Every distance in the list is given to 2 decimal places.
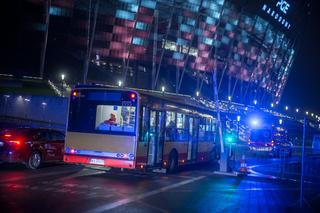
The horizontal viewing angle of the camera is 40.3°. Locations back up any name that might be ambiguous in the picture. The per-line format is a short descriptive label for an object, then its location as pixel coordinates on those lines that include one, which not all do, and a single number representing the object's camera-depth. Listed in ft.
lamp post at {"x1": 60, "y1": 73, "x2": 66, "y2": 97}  146.10
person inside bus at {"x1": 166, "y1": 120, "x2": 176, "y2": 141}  56.19
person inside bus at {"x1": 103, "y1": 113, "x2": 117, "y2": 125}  48.51
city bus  47.70
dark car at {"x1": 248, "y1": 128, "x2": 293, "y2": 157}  111.24
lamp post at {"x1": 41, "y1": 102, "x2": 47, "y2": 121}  107.14
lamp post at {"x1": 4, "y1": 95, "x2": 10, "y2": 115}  109.09
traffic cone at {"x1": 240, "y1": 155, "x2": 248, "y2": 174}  58.65
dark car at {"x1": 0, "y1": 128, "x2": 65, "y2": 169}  53.52
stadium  170.91
